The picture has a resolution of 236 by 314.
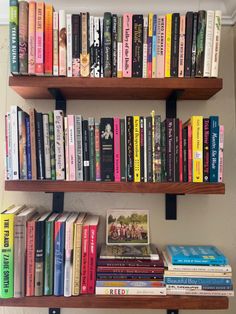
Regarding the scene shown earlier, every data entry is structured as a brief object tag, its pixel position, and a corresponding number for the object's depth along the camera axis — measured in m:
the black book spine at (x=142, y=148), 1.00
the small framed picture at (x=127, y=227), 1.17
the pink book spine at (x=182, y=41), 1.00
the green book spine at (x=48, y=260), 1.00
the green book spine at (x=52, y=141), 1.00
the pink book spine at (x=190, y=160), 0.99
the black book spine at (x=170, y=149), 0.99
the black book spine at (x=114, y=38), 1.00
